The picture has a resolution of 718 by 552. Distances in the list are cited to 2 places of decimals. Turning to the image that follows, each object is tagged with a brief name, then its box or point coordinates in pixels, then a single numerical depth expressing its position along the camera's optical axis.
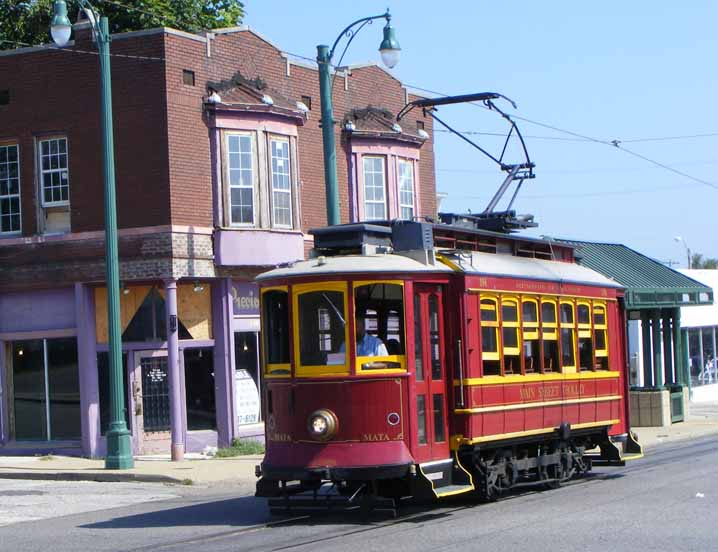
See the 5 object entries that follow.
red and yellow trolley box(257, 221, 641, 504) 13.38
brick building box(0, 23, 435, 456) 23.97
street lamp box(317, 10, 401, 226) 21.20
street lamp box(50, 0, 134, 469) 21.11
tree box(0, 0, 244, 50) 33.88
